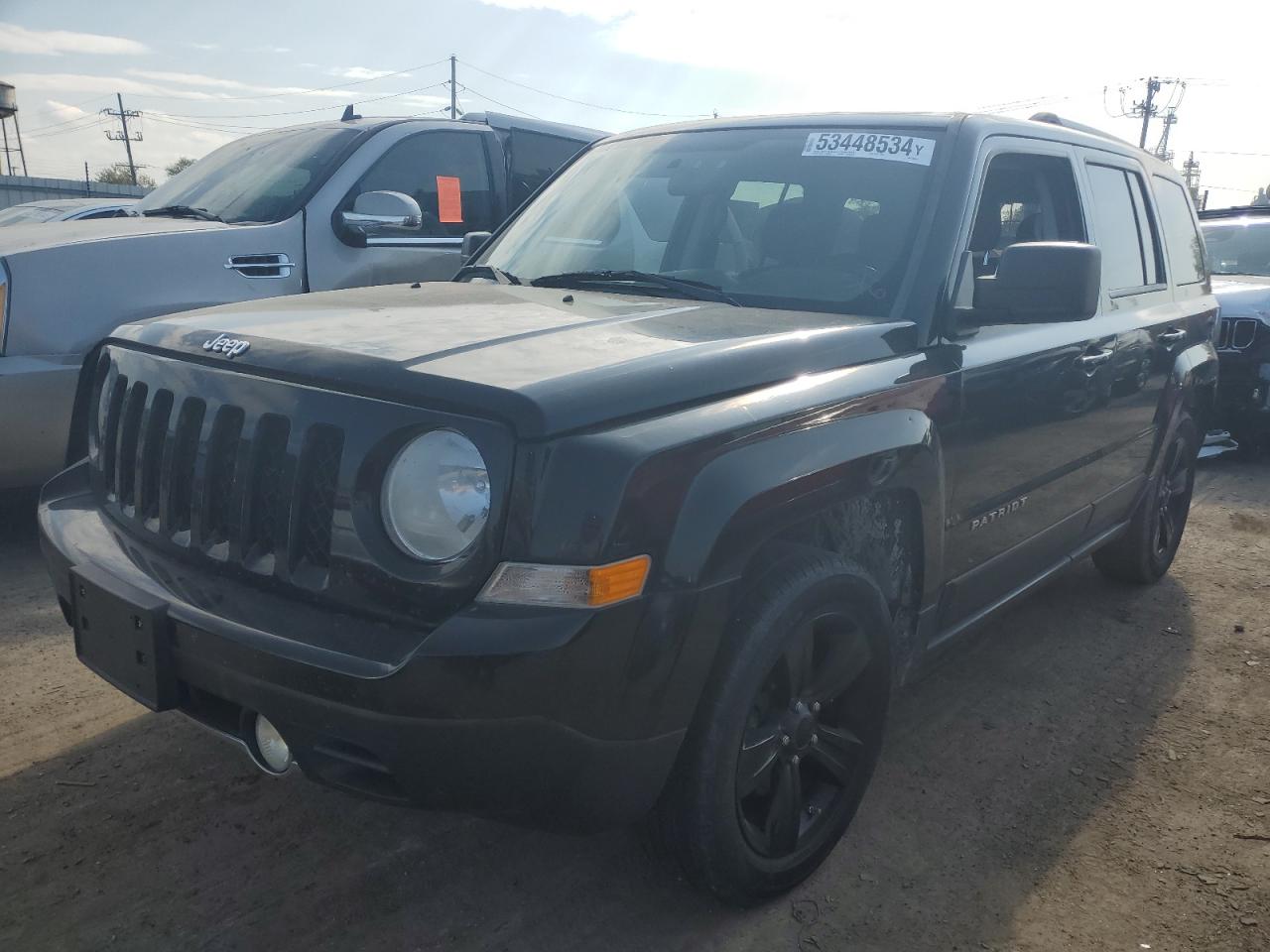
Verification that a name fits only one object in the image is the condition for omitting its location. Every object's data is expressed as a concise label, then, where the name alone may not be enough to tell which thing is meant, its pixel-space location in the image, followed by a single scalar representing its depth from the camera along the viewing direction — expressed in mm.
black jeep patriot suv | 1942
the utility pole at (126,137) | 66250
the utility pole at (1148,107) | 50844
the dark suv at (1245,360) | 7637
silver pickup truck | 4324
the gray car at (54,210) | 7619
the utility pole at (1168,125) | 53903
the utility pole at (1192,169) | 62019
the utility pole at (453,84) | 61344
